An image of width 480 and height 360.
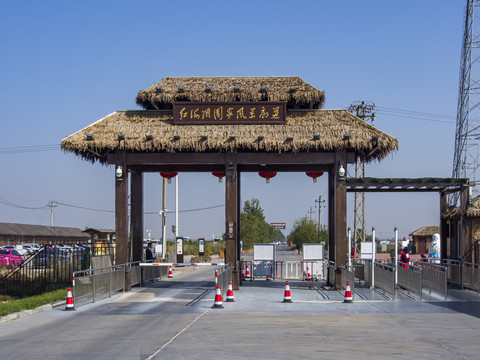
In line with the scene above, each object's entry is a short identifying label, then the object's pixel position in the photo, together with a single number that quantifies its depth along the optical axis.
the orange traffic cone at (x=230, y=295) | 18.95
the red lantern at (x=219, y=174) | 26.62
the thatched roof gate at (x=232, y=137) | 22.06
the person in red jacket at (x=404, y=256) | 24.47
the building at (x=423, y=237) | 71.81
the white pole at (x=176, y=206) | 50.16
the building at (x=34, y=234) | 80.06
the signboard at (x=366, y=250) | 27.20
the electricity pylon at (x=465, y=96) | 39.44
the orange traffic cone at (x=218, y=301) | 17.47
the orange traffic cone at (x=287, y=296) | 19.05
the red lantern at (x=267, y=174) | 26.00
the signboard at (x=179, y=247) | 43.59
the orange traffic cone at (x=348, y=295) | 18.95
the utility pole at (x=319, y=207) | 108.09
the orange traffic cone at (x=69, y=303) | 17.58
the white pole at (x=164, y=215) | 45.06
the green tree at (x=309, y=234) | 97.41
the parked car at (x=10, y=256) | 47.94
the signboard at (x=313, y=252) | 27.42
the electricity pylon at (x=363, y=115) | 51.99
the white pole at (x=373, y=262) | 23.28
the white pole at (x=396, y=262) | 19.95
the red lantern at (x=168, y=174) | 27.29
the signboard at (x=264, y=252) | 28.55
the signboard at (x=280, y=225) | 61.25
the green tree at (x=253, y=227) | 99.12
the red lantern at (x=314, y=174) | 26.53
